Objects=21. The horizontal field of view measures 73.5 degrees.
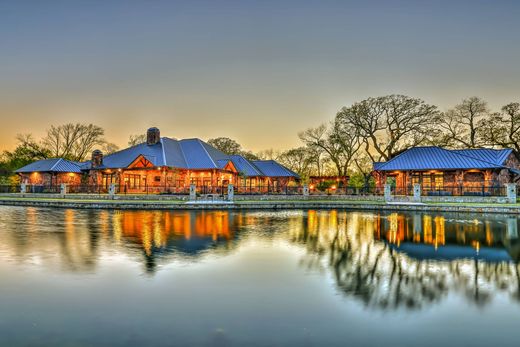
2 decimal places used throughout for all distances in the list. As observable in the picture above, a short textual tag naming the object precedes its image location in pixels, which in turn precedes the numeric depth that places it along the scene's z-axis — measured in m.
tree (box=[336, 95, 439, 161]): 41.69
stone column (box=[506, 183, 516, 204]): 27.39
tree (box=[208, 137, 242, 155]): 65.13
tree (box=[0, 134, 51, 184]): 59.31
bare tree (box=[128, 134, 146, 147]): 66.25
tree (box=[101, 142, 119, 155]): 68.29
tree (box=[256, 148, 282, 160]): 74.50
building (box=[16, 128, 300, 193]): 40.94
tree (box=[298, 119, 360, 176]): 46.19
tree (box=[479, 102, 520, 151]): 42.00
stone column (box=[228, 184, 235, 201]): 33.16
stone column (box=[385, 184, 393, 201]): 32.88
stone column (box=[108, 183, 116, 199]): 33.56
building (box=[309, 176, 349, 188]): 49.60
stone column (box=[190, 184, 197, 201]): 33.83
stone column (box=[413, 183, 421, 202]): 31.60
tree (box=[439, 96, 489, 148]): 43.97
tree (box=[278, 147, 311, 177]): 59.98
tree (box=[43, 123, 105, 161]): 63.19
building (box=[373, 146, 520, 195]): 34.31
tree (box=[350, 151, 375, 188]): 52.03
